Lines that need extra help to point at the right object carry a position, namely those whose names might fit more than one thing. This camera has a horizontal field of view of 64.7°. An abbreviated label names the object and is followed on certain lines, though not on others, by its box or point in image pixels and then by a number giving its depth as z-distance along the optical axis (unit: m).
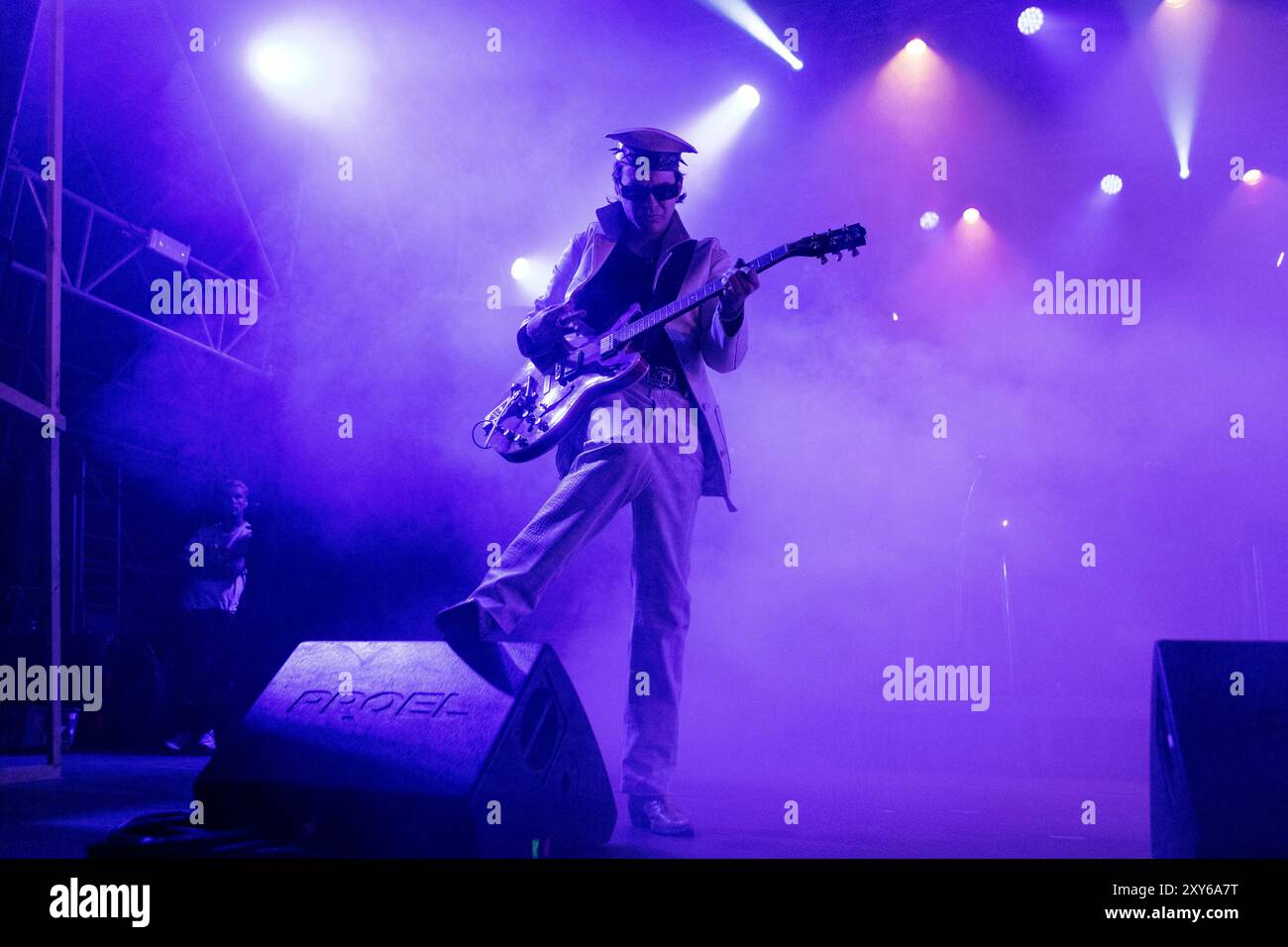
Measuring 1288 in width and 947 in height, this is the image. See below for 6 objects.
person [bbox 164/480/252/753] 5.88
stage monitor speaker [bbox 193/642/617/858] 2.32
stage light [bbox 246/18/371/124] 5.81
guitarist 3.00
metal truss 6.10
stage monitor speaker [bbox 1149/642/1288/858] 2.00
